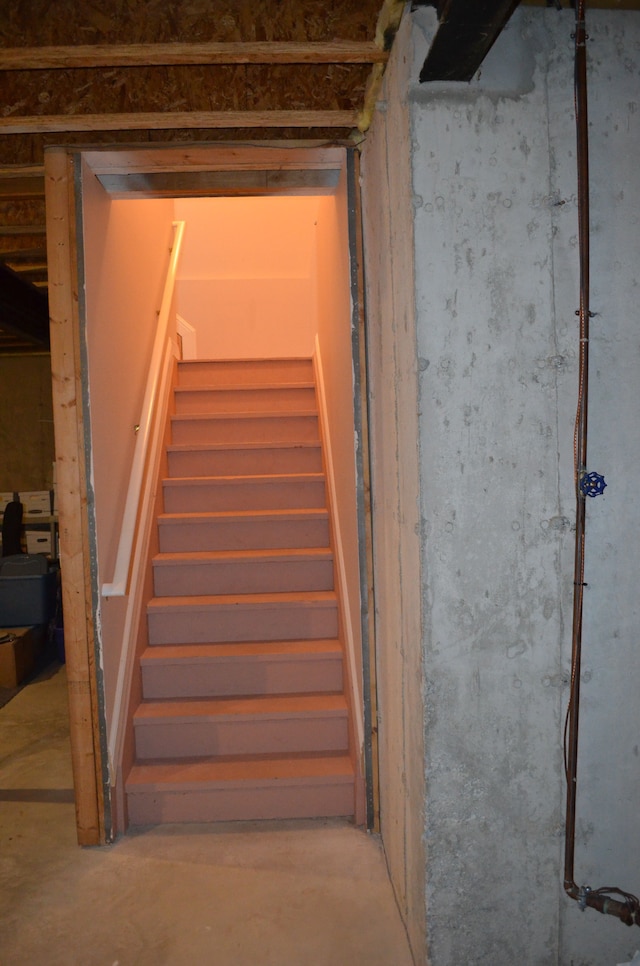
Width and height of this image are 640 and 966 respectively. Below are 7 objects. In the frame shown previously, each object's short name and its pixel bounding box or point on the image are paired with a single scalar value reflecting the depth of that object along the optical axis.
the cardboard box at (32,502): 7.61
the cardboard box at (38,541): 7.40
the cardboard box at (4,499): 7.66
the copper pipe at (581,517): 1.67
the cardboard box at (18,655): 4.66
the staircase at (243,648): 2.73
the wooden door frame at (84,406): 2.51
